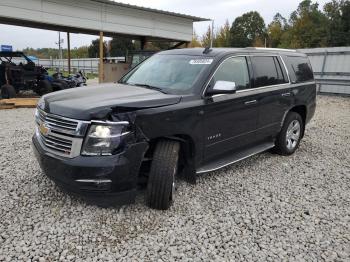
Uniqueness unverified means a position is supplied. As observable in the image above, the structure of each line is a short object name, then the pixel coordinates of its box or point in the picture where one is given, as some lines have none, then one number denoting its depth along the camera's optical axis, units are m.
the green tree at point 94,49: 59.61
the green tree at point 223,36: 60.16
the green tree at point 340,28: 39.81
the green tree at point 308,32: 45.58
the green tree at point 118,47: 52.28
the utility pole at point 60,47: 56.58
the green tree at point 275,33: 58.69
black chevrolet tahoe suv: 3.33
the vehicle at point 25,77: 13.27
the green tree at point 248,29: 59.88
